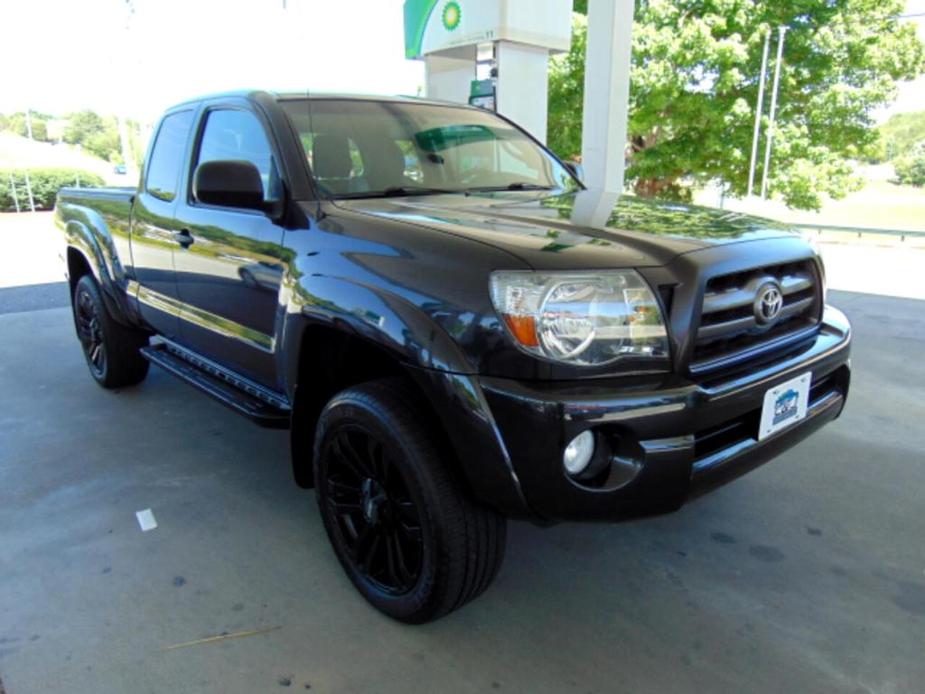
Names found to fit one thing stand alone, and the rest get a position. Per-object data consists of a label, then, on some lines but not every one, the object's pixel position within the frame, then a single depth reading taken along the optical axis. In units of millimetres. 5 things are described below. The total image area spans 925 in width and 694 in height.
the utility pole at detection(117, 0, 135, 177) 20469
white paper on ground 2779
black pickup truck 1759
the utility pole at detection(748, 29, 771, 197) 15531
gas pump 6660
